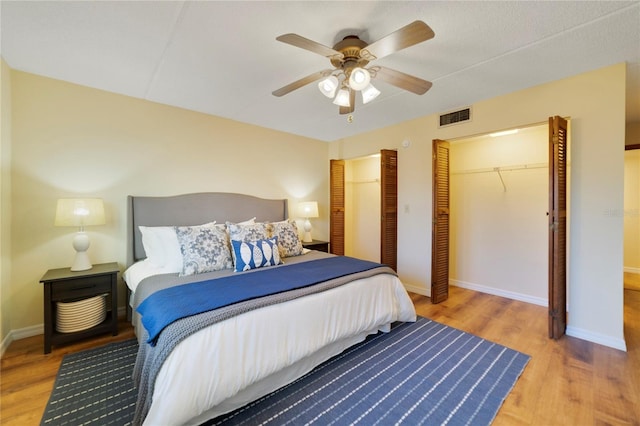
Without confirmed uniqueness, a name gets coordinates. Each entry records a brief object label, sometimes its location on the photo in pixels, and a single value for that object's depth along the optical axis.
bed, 1.35
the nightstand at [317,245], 4.00
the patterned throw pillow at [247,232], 2.73
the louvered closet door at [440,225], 3.32
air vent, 3.14
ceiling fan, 1.47
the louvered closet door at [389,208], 3.75
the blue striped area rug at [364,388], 1.54
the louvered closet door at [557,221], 2.33
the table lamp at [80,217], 2.29
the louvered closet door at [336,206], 4.62
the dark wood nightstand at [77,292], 2.15
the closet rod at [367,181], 5.00
